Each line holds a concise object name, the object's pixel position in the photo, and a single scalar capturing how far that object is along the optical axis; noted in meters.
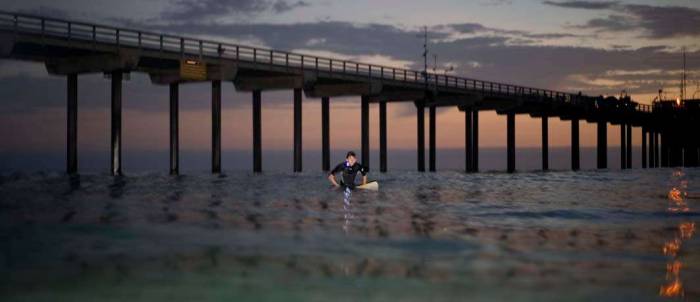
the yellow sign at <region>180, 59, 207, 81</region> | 43.50
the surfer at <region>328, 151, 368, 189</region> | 27.41
